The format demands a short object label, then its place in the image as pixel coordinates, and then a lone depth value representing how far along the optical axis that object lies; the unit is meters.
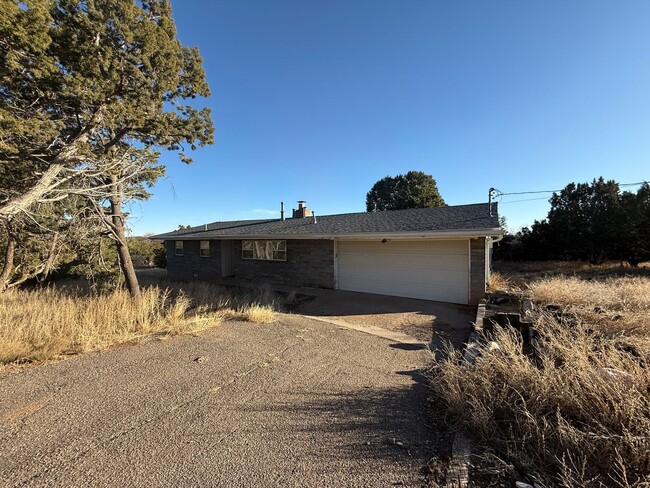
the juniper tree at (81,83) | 4.55
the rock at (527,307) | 6.80
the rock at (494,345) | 4.30
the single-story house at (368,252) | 9.72
